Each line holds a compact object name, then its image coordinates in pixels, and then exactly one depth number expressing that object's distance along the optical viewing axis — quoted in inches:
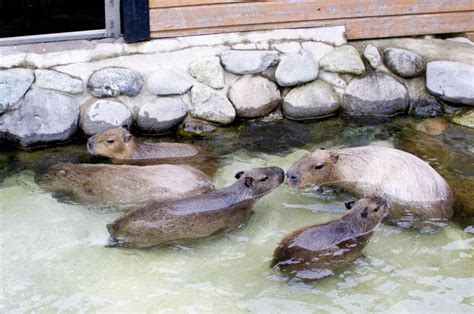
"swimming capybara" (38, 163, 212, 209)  221.6
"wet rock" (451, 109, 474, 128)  286.2
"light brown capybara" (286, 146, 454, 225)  220.5
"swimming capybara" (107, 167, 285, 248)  199.2
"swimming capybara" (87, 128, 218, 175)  249.4
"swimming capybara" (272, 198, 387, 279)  187.0
